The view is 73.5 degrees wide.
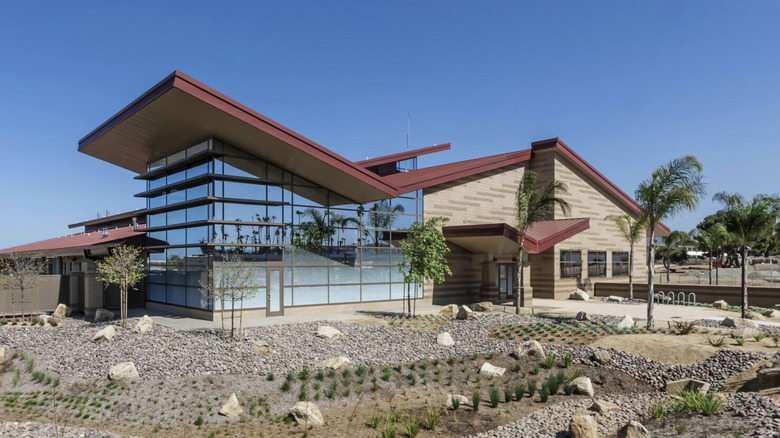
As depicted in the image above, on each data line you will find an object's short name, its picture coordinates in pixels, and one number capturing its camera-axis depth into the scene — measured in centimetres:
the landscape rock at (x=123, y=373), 1224
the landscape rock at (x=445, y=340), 1619
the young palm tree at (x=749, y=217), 2102
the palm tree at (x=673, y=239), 4629
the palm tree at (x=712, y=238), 4484
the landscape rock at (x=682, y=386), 1171
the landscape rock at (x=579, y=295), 2992
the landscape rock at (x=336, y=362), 1352
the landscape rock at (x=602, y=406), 1097
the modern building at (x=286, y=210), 1892
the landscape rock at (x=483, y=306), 2342
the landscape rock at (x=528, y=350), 1470
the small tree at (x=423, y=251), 2027
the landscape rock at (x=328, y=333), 1605
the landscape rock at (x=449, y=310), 2230
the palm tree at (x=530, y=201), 2202
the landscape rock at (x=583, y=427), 931
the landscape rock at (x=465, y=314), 2009
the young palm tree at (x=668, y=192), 1802
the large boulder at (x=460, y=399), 1138
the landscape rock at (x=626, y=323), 1767
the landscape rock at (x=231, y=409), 1078
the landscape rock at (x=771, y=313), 2123
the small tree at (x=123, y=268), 1836
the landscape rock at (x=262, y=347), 1429
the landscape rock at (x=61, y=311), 2120
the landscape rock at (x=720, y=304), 2478
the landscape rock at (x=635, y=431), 872
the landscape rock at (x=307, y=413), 1045
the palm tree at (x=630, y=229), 3054
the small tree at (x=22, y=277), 2017
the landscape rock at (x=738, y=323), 1789
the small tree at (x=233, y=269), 1806
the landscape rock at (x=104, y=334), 1531
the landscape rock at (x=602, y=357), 1408
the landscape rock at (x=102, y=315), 1988
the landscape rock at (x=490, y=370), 1347
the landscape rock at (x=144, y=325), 1636
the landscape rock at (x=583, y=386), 1216
